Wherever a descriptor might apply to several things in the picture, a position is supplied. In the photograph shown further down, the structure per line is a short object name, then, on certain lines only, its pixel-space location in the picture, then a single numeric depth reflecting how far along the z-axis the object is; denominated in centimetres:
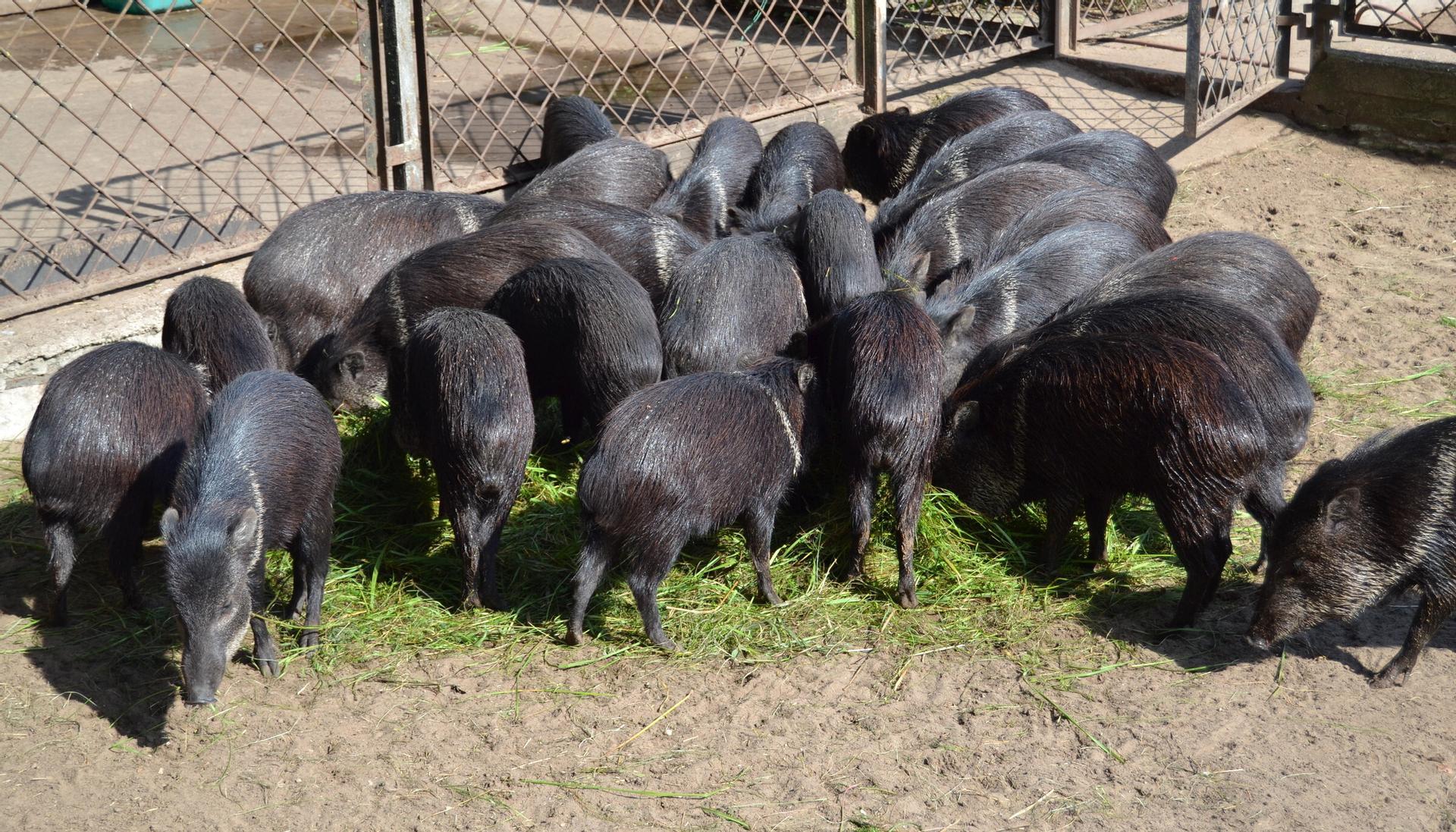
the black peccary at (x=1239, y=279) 448
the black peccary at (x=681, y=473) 348
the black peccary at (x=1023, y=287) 467
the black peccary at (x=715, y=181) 581
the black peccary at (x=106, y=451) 365
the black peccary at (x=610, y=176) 566
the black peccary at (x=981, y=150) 613
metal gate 702
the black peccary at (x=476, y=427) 372
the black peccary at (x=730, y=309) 442
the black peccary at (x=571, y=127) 635
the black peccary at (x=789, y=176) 562
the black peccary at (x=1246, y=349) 370
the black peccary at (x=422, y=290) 471
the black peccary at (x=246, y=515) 320
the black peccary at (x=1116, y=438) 355
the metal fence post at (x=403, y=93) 569
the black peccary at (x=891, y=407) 379
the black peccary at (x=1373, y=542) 340
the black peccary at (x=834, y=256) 471
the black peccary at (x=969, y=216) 539
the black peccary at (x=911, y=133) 681
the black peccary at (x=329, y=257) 498
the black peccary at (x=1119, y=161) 588
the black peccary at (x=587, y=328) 418
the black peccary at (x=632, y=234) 502
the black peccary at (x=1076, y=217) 524
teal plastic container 1004
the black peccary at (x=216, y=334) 422
